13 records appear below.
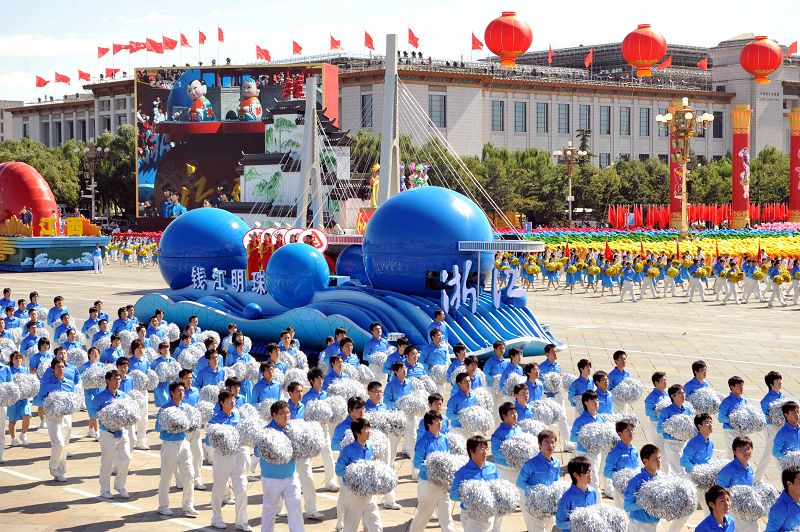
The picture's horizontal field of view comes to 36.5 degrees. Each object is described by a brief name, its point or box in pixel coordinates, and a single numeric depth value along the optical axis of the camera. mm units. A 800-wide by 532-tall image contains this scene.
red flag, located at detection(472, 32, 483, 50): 87762
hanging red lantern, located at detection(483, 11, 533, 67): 75500
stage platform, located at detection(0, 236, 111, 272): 57344
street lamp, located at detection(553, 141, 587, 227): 64506
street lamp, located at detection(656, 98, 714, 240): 56906
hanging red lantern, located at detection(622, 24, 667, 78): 71438
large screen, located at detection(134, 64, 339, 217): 76688
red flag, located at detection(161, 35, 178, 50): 91875
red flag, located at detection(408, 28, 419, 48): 83500
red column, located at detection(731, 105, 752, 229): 71625
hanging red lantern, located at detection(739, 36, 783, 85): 76375
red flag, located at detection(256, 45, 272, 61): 88375
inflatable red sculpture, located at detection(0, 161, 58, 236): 59188
